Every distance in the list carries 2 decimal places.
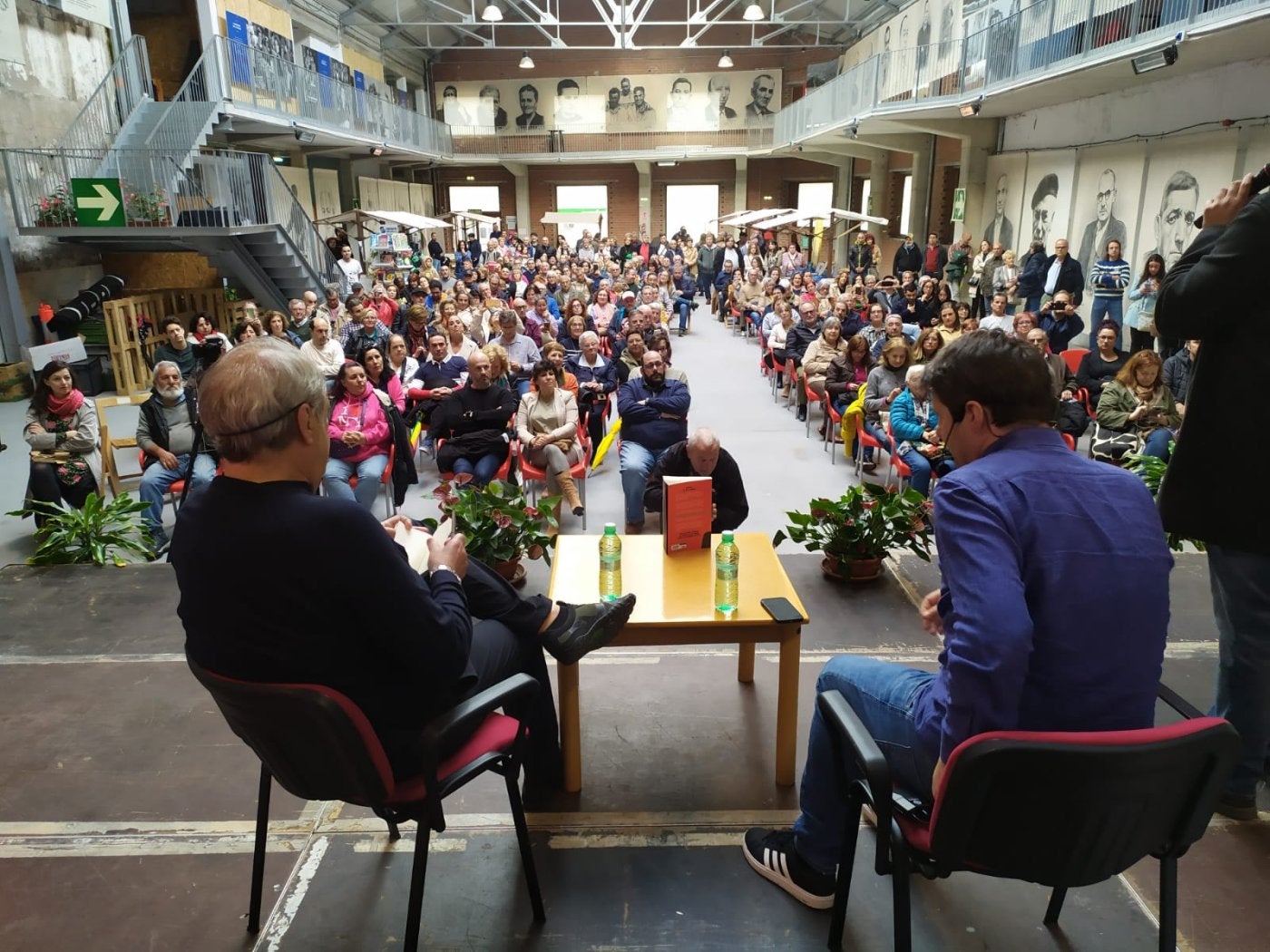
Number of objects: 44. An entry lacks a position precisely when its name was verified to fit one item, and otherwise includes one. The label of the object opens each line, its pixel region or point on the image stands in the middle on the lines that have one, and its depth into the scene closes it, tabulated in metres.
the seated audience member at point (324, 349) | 7.11
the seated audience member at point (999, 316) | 8.68
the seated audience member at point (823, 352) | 7.97
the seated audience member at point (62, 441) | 5.11
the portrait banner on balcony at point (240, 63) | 12.69
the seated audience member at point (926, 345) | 6.91
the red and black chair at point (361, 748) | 1.65
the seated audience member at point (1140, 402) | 5.87
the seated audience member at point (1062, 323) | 8.32
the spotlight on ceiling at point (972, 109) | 12.89
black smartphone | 2.50
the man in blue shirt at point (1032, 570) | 1.44
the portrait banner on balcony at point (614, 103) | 27.88
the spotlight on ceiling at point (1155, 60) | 8.23
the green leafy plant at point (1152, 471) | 4.63
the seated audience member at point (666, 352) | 5.98
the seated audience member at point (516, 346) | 7.57
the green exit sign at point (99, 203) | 9.89
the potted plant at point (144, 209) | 10.12
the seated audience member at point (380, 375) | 5.99
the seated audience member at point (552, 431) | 5.61
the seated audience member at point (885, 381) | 6.33
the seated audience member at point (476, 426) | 5.64
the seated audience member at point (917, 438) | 5.61
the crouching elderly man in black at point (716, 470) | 4.19
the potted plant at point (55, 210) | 9.99
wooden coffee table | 2.52
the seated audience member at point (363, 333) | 7.92
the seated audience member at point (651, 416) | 5.64
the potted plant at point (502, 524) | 4.01
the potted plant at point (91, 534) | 4.33
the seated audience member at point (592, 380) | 6.77
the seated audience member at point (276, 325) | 7.77
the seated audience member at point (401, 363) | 7.12
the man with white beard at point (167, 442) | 5.11
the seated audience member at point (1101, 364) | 6.81
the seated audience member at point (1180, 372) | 5.81
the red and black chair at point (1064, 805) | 1.38
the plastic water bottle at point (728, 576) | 2.64
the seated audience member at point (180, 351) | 6.48
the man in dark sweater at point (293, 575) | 1.64
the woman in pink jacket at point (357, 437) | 5.35
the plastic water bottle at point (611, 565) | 2.74
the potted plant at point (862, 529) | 3.93
